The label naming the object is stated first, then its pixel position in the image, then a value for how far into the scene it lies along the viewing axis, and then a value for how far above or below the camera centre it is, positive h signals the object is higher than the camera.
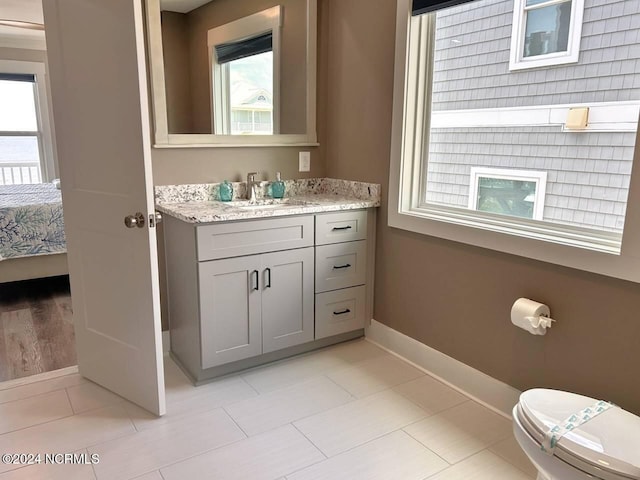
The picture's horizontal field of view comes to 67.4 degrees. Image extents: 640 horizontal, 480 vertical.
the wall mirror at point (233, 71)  2.54 +0.40
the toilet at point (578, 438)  1.29 -0.83
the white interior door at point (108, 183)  1.91 -0.18
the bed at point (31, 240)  3.71 -0.76
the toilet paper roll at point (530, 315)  1.96 -0.68
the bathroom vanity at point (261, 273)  2.35 -0.68
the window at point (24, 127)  6.27 +0.19
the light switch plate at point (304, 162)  3.07 -0.11
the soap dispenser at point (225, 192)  2.75 -0.28
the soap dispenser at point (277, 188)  2.92 -0.27
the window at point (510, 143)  1.78 +0.01
